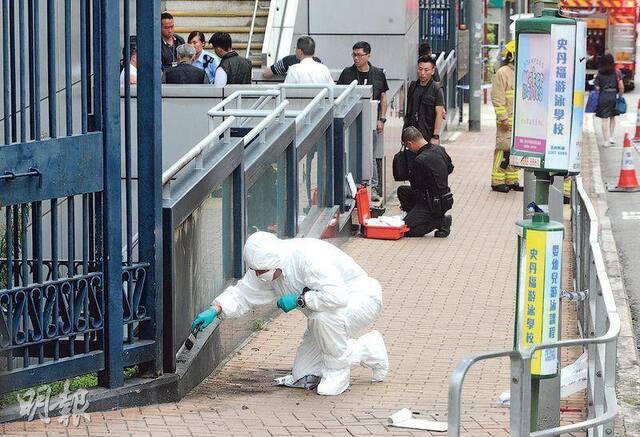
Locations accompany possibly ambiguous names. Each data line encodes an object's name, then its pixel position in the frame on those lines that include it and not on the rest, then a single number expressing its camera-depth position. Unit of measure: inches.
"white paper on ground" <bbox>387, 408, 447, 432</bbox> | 285.0
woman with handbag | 969.5
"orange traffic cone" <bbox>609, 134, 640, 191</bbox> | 754.8
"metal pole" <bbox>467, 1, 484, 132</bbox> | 1031.0
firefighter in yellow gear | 652.1
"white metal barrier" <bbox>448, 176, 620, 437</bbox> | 201.6
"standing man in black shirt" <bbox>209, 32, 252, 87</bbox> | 590.9
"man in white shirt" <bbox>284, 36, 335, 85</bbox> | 581.0
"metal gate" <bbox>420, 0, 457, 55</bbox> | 1038.4
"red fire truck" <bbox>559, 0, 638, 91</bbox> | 1648.6
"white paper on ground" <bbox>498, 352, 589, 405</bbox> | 280.2
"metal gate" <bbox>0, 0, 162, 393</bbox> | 271.9
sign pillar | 242.1
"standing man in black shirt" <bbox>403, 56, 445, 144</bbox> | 638.5
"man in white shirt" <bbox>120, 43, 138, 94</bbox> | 484.1
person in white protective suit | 311.4
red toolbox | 565.0
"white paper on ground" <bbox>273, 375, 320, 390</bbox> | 328.5
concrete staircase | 773.3
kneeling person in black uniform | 553.6
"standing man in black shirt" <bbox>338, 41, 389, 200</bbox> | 630.5
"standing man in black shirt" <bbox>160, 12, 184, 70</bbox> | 597.3
